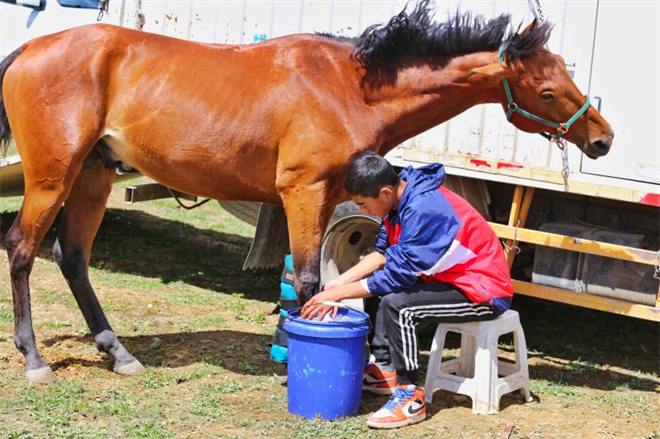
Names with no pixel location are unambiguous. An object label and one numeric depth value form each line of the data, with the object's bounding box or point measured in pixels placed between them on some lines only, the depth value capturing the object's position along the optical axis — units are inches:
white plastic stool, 184.7
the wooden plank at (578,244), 213.9
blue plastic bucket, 170.1
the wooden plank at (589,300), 216.8
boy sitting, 169.9
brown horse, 186.7
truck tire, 247.1
